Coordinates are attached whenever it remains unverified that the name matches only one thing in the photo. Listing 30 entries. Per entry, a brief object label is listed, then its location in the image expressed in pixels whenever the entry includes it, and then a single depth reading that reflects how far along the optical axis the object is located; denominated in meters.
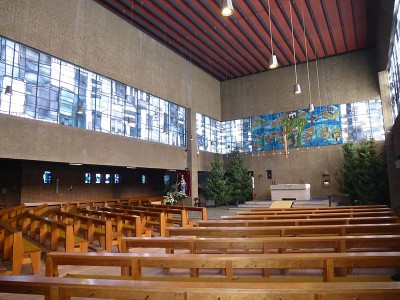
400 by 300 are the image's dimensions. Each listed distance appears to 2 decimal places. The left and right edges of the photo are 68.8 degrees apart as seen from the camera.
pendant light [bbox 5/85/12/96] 7.40
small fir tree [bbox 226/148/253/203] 16.14
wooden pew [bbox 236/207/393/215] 6.41
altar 13.84
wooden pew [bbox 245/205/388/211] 6.99
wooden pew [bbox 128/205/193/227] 7.07
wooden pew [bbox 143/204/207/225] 7.76
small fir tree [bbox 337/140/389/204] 12.52
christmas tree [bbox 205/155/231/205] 15.38
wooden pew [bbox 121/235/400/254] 2.97
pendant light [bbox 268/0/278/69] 7.14
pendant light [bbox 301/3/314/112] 10.93
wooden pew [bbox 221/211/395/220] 5.54
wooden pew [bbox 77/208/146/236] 5.52
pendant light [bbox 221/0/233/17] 4.62
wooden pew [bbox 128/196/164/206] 13.51
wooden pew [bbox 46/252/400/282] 2.11
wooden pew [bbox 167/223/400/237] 3.82
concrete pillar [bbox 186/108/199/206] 14.88
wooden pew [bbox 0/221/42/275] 3.63
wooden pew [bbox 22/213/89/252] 4.43
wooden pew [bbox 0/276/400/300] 1.44
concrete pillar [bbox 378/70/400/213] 10.98
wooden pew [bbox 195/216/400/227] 4.68
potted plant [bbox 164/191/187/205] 12.25
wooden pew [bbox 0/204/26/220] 7.22
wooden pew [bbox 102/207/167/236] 6.16
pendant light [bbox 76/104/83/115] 9.39
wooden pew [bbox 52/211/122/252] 5.02
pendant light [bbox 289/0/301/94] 9.21
